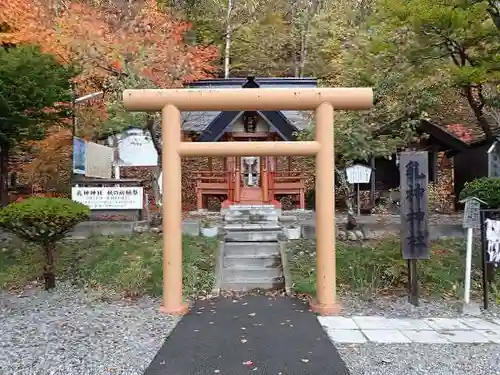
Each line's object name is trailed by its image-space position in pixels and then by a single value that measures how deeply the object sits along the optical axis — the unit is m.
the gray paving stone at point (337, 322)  5.64
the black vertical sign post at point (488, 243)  6.50
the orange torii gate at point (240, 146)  6.43
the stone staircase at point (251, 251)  8.09
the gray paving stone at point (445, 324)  5.59
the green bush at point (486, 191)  7.91
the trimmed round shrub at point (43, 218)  6.78
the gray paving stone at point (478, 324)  5.63
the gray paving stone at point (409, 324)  5.56
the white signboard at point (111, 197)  10.81
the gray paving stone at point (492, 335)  5.06
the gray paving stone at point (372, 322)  5.63
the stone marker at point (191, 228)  10.16
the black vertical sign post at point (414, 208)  6.57
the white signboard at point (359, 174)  12.58
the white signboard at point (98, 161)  10.61
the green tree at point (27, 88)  8.66
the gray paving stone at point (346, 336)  5.03
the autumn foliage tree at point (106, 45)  10.71
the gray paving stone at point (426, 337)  5.00
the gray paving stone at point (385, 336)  5.00
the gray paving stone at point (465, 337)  5.02
